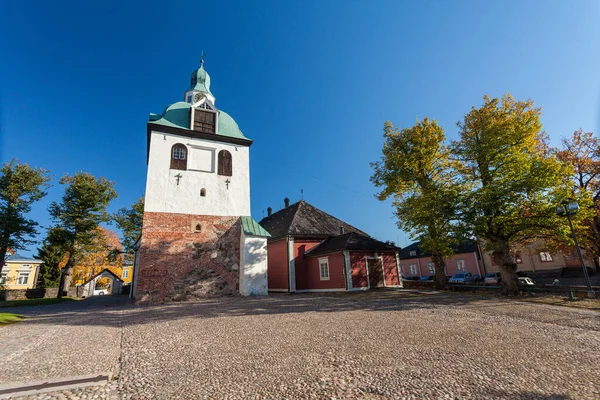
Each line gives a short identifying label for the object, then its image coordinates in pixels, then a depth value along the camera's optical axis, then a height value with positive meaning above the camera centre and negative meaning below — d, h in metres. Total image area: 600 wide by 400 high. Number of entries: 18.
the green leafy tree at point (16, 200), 20.97 +6.91
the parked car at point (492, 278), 26.84 -1.41
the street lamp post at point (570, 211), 10.58 +1.81
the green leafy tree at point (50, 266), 29.56 +2.24
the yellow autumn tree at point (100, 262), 31.15 +2.51
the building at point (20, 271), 35.81 +2.22
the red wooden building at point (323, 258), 18.67 +0.94
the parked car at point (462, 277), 31.17 -1.35
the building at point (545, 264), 28.39 -0.39
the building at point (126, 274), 50.96 +1.68
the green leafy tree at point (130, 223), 30.20 +6.30
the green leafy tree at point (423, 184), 13.27 +4.99
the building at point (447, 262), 35.58 +0.49
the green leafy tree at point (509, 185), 11.40 +3.07
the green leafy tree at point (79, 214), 23.62 +5.99
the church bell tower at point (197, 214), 14.73 +3.65
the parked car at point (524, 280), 18.59 -1.24
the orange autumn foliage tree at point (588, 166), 16.97 +5.68
